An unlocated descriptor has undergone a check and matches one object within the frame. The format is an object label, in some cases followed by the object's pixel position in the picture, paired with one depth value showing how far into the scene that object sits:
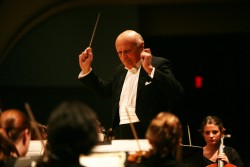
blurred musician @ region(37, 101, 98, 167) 4.40
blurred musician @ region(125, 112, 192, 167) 4.89
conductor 6.80
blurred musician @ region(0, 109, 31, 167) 5.34
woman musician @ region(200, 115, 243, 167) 8.00
